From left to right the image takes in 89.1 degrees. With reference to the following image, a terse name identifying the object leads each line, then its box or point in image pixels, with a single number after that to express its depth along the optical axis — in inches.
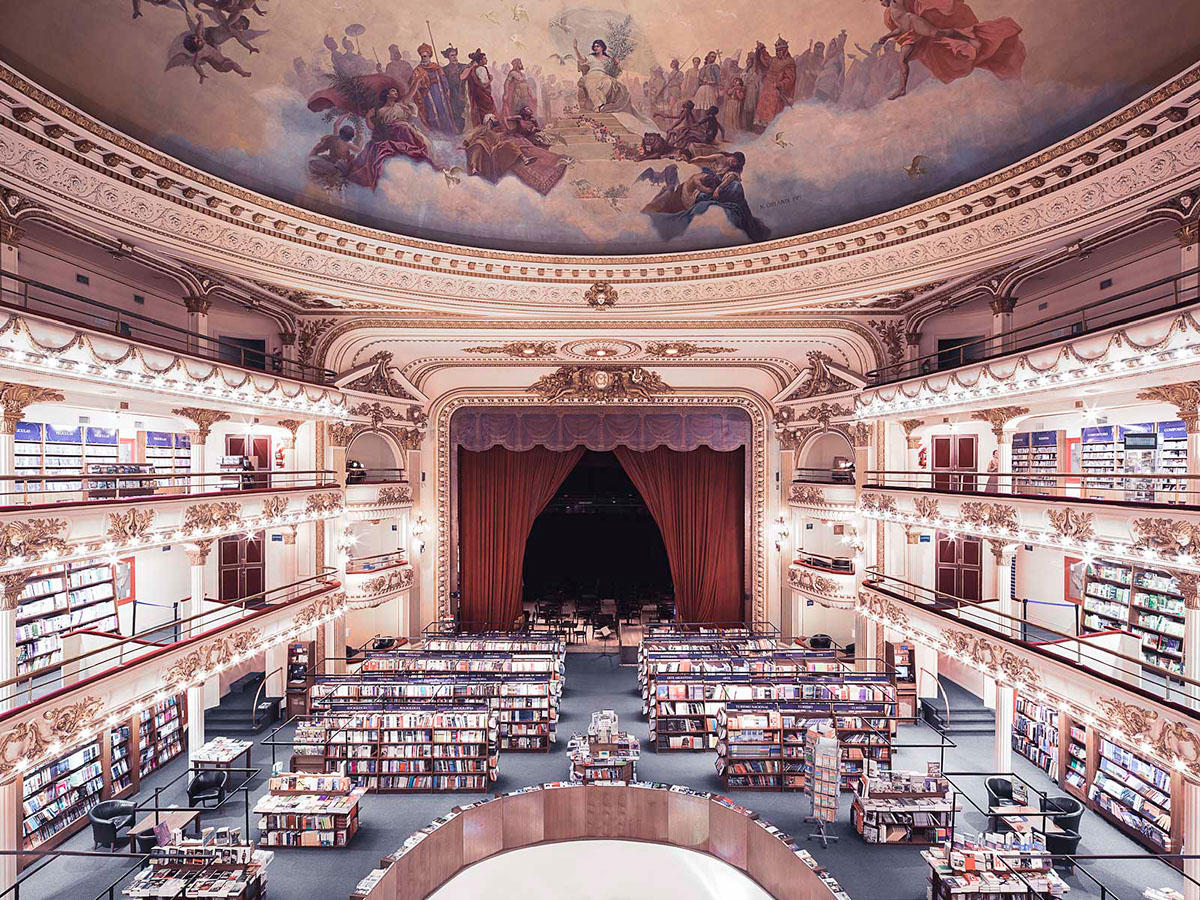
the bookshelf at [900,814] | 327.0
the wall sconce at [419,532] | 614.5
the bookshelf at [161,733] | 402.0
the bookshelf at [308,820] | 326.6
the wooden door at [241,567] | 508.7
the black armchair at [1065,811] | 319.0
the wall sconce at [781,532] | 616.6
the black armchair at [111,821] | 317.7
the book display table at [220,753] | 366.6
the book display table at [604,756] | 373.4
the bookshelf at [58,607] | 350.6
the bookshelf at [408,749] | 382.3
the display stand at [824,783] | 331.9
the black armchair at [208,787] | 366.0
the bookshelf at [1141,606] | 351.3
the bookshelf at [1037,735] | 404.2
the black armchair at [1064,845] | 314.8
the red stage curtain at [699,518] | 677.3
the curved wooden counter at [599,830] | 314.5
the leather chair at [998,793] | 345.7
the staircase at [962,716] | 466.0
